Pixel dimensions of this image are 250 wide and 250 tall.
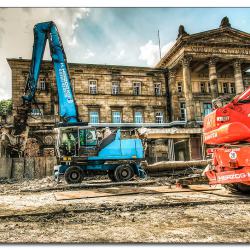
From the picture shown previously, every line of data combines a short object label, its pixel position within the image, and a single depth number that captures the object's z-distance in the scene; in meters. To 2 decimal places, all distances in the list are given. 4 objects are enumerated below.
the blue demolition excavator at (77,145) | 12.48
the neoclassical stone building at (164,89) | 25.72
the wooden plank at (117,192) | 7.68
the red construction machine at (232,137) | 5.72
